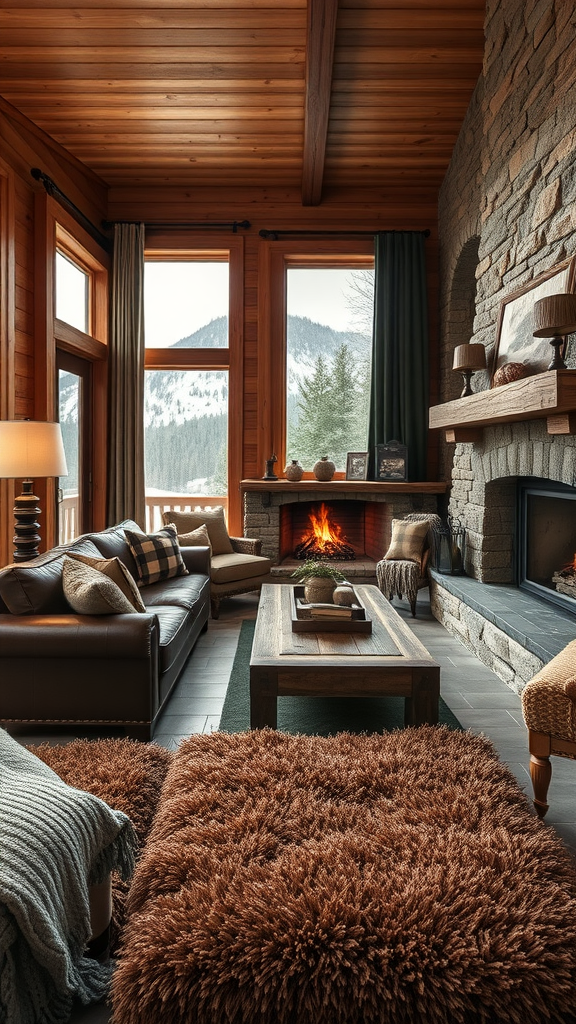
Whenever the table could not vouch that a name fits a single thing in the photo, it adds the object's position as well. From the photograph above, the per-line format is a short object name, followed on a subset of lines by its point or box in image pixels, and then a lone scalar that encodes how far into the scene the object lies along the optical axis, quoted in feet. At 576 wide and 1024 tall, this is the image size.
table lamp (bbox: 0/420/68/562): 10.98
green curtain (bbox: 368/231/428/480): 19.74
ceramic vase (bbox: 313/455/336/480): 19.67
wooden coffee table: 8.21
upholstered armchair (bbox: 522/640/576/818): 6.81
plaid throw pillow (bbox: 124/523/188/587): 13.43
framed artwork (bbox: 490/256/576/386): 10.30
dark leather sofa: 8.60
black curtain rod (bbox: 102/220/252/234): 19.81
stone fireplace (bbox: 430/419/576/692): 10.53
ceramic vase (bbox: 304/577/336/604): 10.49
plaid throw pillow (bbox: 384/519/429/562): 17.13
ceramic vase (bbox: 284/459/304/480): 19.35
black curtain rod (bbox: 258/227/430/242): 19.83
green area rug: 9.34
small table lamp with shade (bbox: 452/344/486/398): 13.55
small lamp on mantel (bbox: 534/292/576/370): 9.30
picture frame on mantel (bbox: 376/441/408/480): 19.65
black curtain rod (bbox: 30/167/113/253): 15.19
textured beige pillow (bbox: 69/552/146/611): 9.80
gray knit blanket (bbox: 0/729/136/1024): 3.81
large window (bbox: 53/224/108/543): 17.53
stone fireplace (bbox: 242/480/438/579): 19.20
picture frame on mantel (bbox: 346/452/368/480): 20.16
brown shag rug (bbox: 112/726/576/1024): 3.92
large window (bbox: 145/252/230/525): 20.68
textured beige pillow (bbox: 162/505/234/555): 17.65
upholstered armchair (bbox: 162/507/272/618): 16.37
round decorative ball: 11.39
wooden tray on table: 9.70
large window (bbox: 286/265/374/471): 20.70
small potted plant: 10.50
